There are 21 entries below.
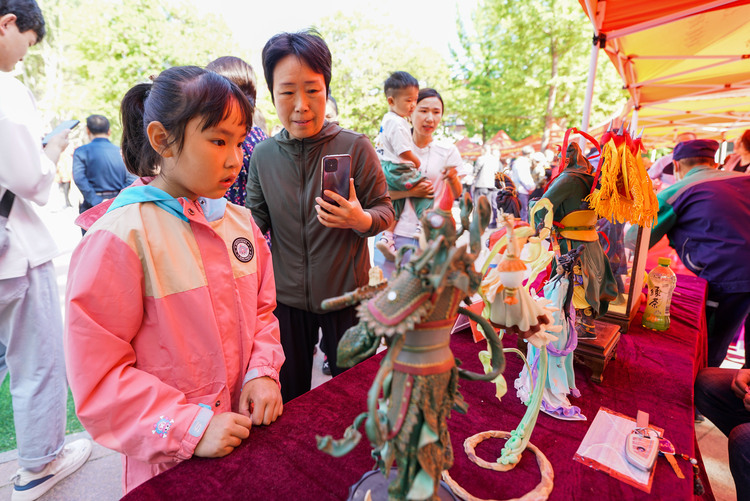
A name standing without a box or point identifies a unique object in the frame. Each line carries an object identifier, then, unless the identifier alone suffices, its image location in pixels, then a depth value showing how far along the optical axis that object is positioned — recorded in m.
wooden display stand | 1.36
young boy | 2.42
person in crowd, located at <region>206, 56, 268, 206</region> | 1.75
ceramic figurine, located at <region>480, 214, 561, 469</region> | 0.94
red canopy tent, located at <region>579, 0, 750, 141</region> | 2.65
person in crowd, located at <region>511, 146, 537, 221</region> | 6.62
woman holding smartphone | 1.46
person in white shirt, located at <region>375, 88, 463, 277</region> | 2.85
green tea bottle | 1.83
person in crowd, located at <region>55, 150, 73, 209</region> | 9.57
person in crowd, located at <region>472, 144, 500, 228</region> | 6.86
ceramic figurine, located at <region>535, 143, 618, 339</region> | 1.38
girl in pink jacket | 0.85
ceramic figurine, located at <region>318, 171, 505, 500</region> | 0.61
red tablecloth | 0.87
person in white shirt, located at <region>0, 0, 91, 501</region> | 1.49
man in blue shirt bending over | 2.27
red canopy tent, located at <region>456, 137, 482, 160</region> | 14.69
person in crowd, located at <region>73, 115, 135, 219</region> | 3.57
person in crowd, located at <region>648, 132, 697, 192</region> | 4.25
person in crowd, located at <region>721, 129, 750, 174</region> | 3.50
